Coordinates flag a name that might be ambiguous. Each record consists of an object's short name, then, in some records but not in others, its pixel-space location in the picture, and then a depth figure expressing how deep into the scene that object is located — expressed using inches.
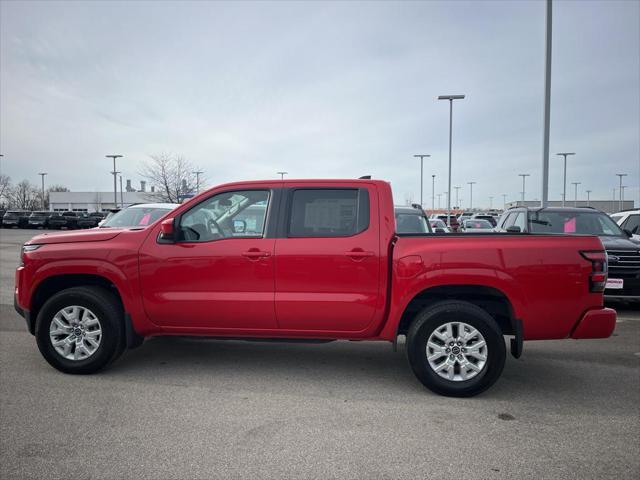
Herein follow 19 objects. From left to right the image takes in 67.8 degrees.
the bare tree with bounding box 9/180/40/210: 3374.3
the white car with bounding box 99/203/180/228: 393.9
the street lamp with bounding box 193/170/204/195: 1616.1
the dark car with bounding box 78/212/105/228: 1657.2
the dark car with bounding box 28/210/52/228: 1652.3
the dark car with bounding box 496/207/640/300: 296.4
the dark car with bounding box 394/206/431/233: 396.5
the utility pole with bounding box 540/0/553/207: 480.7
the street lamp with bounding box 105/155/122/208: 1912.2
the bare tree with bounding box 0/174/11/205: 2903.5
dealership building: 3519.9
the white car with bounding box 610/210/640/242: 408.1
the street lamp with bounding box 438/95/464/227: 1044.5
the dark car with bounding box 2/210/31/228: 1704.0
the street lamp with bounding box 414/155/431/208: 1631.4
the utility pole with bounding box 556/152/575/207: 1955.0
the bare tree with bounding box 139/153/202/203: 1563.9
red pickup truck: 163.6
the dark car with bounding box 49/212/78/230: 1610.5
